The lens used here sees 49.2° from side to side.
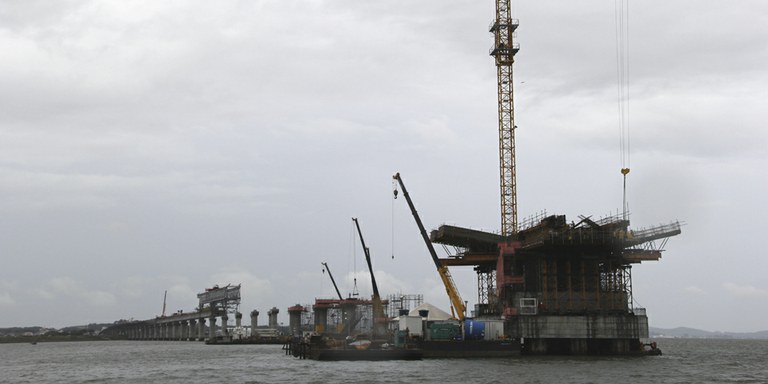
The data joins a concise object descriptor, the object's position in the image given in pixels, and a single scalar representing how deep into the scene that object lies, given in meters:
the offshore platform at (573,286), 109.06
